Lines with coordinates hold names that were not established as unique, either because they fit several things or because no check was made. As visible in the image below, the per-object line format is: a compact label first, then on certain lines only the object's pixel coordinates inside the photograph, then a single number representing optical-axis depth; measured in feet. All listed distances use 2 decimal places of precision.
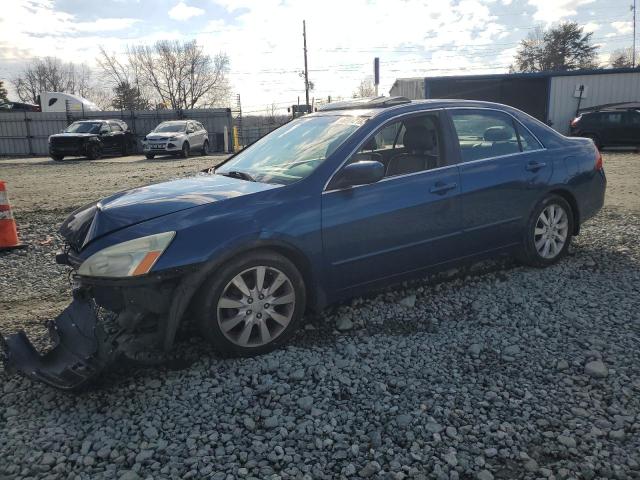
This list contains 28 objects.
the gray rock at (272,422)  9.02
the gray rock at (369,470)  7.78
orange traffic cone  21.08
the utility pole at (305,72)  156.11
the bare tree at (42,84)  239.50
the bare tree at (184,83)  202.39
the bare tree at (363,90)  180.61
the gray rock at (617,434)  8.35
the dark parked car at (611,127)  65.82
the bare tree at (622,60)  193.63
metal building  93.20
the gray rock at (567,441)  8.21
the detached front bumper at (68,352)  9.68
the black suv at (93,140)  71.20
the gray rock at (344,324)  12.85
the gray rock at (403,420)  8.87
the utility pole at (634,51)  163.47
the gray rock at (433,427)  8.69
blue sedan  10.32
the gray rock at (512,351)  11.19
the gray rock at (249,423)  8.98
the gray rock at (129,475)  7.86
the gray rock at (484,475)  7.61
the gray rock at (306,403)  9.52
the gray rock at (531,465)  7.74
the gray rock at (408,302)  14.05
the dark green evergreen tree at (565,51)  190.90
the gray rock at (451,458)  7.93
